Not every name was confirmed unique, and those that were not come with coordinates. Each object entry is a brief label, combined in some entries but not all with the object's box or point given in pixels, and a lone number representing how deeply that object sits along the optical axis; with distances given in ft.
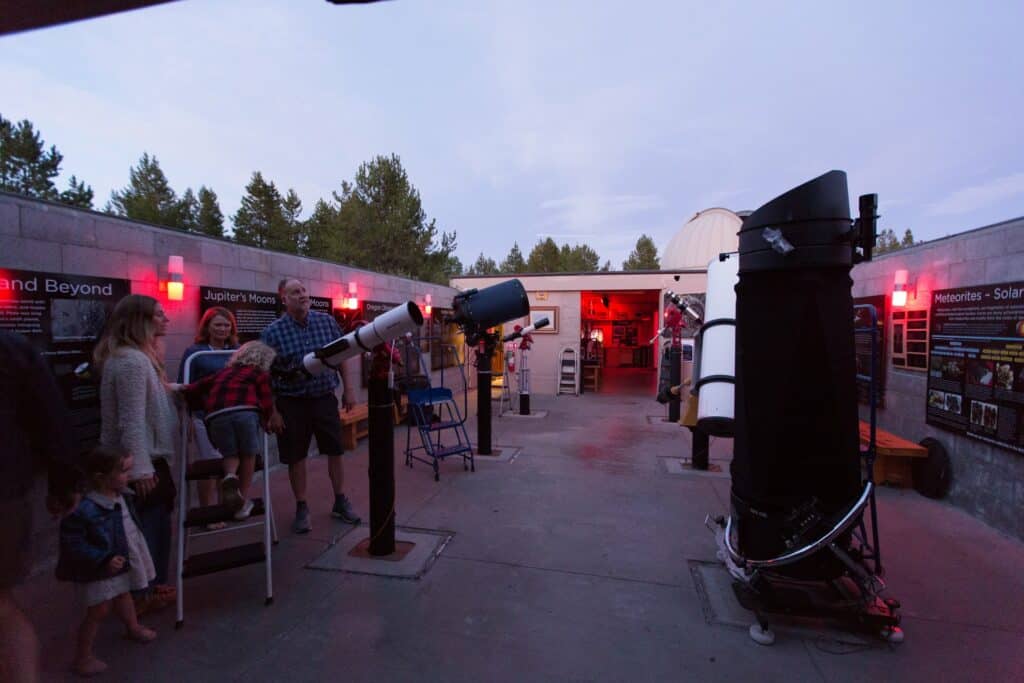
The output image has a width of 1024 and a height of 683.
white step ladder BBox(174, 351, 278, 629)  8.06
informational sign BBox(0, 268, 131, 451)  9.22
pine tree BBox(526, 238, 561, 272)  141.79
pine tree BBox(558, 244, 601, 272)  149.18
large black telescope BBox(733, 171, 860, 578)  7.49
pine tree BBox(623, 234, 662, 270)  155.33
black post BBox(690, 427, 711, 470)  17.16
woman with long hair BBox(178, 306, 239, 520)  10.39
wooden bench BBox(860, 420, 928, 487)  15.05
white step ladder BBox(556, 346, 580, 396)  37.73
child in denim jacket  6.59
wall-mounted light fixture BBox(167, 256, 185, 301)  12.57
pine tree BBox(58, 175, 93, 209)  88.43
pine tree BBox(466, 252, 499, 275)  177.99
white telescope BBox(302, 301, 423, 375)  8.40
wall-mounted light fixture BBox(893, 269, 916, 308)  15.79
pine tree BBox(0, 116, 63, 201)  82.89
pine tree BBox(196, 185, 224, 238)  112.98
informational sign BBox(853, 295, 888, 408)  17.38
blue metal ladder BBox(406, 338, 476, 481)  15.99
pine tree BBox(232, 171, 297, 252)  114.34
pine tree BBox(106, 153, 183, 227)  106.42
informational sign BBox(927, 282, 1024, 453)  11.68
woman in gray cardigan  7.58
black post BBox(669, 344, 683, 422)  21.50
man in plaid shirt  11.17
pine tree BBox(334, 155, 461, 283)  84.53
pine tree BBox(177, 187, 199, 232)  109.81
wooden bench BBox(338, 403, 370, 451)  18.78
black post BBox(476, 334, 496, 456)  18.20
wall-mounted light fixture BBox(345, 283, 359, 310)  21.13
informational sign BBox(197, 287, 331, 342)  14.11
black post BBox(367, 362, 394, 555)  10.03
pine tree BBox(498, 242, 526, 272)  155.68
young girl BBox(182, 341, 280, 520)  8.32
